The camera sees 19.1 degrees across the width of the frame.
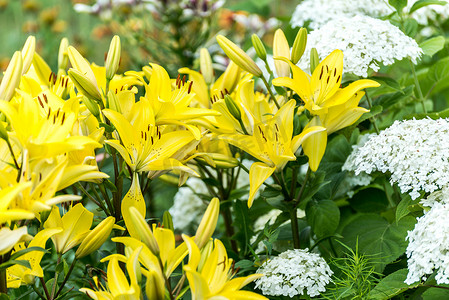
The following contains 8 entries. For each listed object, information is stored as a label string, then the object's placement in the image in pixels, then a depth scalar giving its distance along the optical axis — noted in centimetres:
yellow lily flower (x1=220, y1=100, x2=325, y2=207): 207
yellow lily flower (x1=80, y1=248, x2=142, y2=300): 187
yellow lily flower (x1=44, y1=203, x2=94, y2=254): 200
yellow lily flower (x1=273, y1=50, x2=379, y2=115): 209
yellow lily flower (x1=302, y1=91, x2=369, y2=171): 210
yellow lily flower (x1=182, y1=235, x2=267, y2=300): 186
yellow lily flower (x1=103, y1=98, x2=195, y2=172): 200
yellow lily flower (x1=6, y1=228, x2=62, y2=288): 195
